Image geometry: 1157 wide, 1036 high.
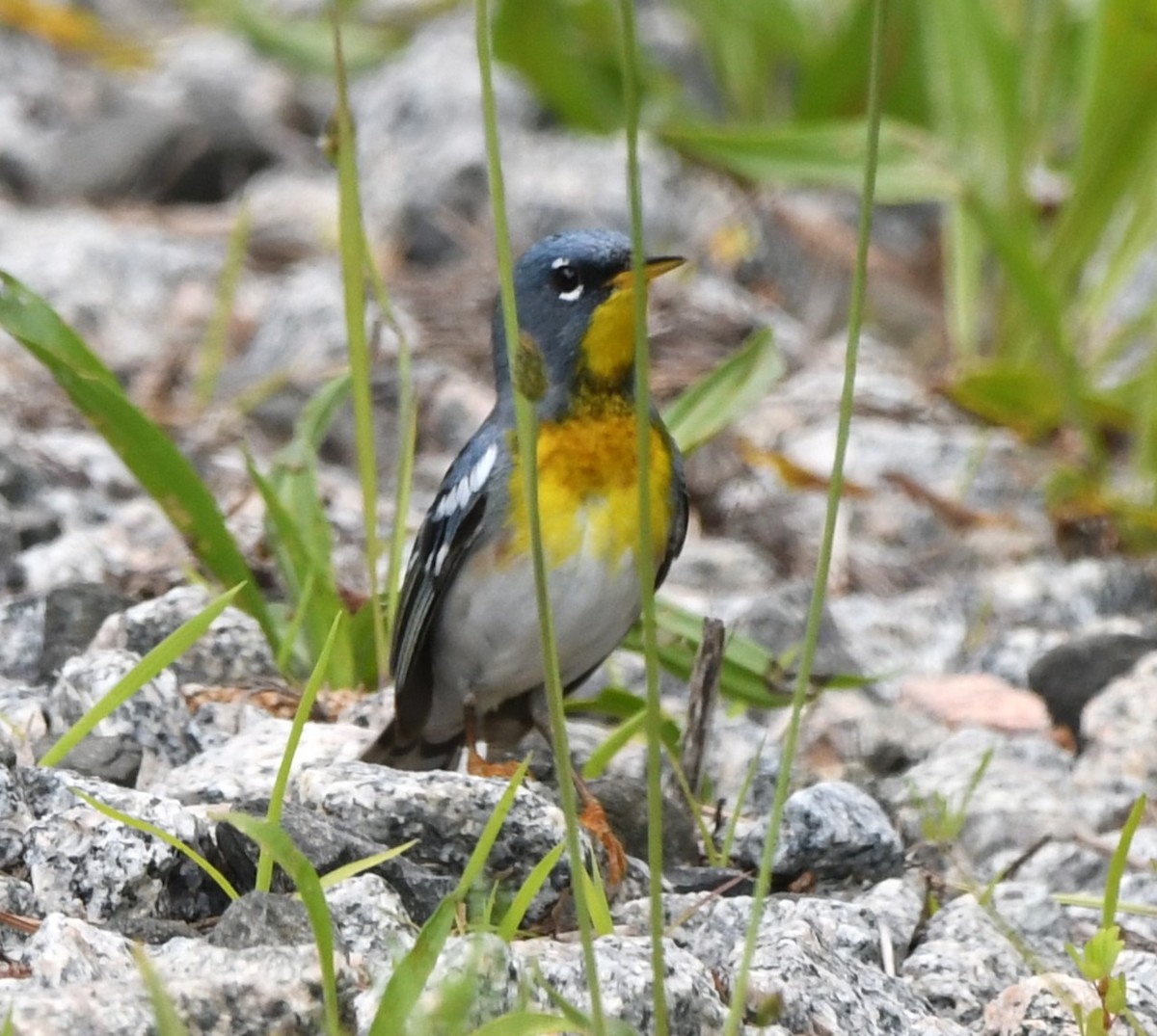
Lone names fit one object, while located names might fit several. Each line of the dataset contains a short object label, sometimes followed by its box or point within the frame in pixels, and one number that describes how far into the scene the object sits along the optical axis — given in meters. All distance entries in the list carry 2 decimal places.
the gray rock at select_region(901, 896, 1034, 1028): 6.60
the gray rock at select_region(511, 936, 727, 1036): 5.54
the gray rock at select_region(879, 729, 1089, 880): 8.29
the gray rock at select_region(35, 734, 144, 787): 7.21
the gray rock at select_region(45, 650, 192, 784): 7.47
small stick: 7.89
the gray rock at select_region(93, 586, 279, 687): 8.45
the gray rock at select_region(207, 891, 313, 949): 5.51
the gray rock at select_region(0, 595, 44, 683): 8.57
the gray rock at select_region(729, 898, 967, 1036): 5.94
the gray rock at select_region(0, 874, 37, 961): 5.98
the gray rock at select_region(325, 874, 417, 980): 5.73
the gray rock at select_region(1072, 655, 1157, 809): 8.87
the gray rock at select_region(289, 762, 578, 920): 6.55
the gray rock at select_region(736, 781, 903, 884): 7.34
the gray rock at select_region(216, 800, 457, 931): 6.13
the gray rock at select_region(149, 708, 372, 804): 7.09
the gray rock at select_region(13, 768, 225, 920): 6.08
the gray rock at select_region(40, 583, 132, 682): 8.51
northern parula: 8.06
